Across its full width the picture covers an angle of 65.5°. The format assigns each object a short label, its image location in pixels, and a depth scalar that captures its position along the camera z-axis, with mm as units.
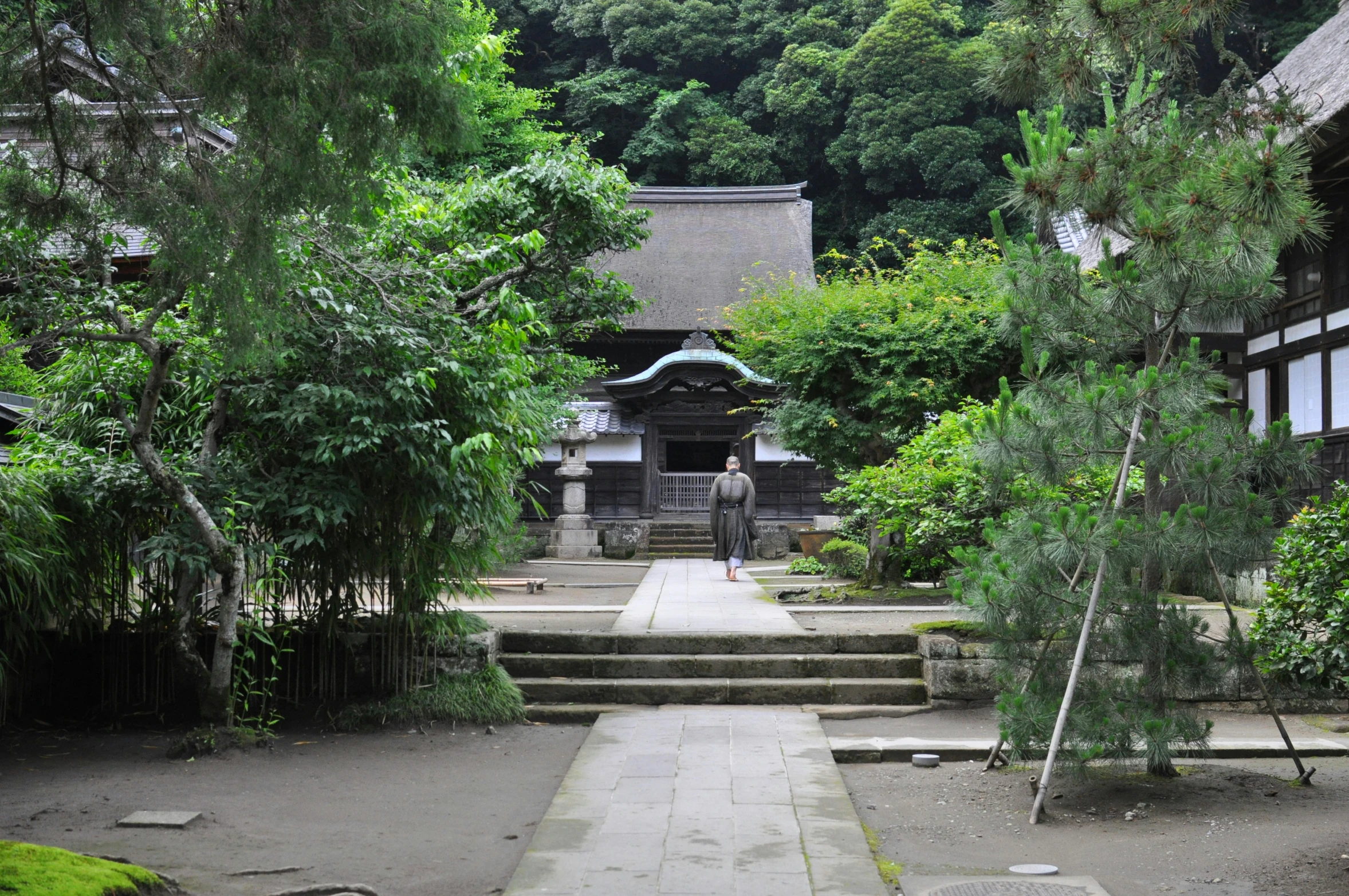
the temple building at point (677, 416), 22703
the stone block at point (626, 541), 22047
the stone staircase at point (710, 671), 7609
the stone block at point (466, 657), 7352
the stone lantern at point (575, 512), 21828
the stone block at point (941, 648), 7445
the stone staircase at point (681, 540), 22203
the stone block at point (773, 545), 21734
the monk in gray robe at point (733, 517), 13820
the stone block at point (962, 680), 7363
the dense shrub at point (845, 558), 14492
